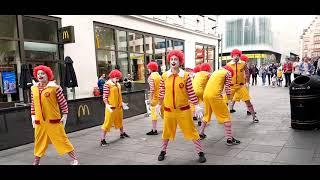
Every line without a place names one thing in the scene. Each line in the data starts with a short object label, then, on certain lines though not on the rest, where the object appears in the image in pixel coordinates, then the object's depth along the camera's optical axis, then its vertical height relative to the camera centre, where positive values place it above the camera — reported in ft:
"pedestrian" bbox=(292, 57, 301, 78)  58.29 -1.14
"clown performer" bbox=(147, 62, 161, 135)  26.61 -1.93
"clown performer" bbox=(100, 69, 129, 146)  24.25 -2.91
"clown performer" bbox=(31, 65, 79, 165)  18.13 -2.67
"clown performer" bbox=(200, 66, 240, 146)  21.99 -2.29
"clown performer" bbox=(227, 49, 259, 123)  29.09 -1.42
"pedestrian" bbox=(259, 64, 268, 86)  83.75 -2.75
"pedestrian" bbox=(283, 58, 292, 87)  64.23 -1.21
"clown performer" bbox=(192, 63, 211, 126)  26.96 -1.29
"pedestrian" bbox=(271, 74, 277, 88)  75.78 -4.41
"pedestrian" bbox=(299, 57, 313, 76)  56.92 -1.07
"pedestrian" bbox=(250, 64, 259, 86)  81.05 -2.32
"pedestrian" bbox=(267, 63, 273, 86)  80.67 -2.18
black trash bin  24.62 -3.12
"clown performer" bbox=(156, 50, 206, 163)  18.57 -2.24
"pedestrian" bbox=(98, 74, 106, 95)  45.07 -2.34
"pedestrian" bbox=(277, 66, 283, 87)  73.63 -3.18
